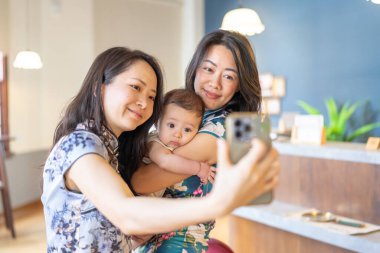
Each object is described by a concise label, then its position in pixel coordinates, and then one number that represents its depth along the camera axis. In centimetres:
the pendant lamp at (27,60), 520
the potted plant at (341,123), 573
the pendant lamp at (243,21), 456
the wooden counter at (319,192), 268
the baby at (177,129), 137
